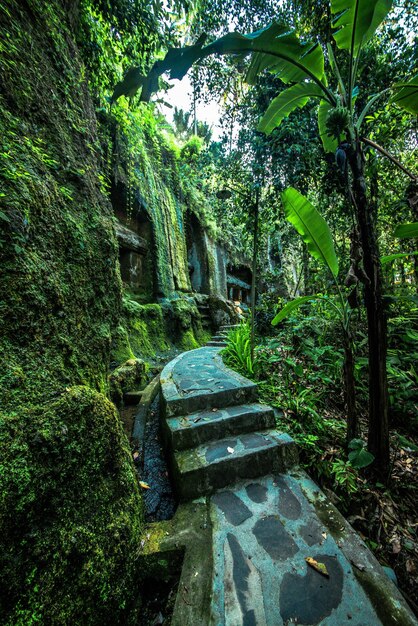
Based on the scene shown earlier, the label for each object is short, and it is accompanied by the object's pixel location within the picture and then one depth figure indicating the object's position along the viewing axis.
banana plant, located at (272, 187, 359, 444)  2.36
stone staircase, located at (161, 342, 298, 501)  2.12
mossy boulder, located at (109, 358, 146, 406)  4.01
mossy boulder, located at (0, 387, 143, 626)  1.06
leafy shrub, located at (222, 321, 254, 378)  4.19
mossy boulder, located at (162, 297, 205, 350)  8.42
